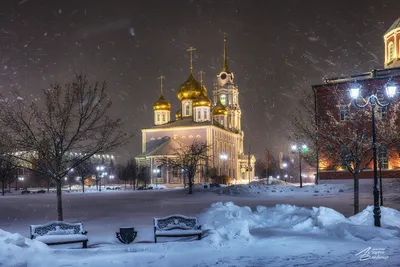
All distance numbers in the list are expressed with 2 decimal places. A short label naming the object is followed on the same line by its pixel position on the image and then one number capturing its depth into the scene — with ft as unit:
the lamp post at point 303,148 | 86.37
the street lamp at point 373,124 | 46.65
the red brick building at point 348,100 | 145.98
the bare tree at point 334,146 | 62.44
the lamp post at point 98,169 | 234.54
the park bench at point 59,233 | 39.04
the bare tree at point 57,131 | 55.72
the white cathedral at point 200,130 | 253.65
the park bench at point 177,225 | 42.75
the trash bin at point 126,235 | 42.11
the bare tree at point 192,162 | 154.27
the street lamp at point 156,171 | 249.55
